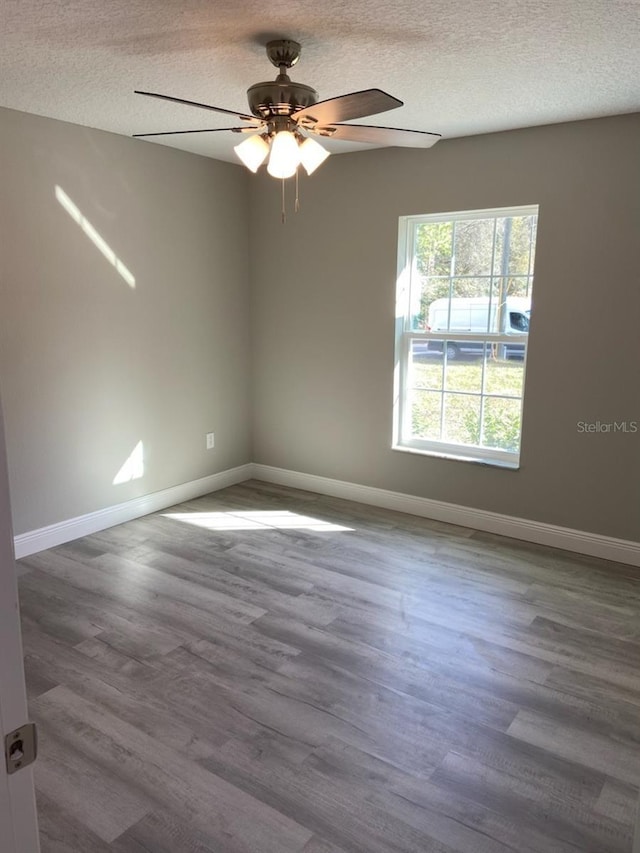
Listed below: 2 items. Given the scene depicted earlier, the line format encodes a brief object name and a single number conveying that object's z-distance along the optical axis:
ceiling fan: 2.14
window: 3.80
